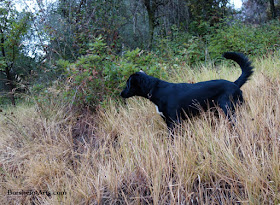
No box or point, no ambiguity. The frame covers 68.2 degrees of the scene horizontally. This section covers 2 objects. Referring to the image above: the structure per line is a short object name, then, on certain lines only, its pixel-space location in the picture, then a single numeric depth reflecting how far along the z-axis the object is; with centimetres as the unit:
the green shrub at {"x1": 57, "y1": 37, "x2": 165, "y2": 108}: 392
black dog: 293
